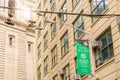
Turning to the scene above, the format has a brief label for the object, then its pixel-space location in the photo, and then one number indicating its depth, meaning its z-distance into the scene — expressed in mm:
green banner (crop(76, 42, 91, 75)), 13156
